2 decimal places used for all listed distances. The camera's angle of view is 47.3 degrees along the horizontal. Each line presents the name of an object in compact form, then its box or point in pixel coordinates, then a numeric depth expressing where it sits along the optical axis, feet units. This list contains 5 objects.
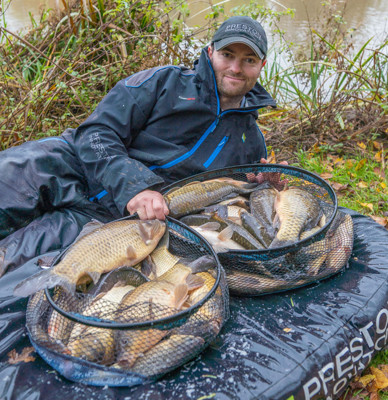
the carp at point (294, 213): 7.61
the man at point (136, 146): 8.39
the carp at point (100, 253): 6.03
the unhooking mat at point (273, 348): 5.43
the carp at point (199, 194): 8.23
